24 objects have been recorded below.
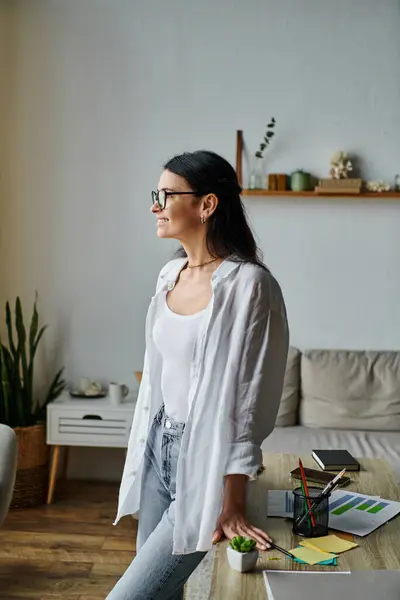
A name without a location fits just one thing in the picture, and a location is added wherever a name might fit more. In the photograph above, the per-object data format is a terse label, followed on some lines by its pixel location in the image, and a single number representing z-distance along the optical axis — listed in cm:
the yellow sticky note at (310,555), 150
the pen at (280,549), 153
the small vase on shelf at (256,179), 392
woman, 158
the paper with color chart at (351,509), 169
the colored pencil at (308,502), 161
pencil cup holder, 162
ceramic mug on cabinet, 379
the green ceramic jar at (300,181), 388
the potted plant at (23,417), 372
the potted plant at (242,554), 146
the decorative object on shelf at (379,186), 388
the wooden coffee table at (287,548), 142
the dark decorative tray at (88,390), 391
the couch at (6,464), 201
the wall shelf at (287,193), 387
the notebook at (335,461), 212
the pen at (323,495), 161
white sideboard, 373
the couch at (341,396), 369
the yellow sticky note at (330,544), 156
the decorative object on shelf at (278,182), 389
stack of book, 385
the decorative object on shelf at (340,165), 388
